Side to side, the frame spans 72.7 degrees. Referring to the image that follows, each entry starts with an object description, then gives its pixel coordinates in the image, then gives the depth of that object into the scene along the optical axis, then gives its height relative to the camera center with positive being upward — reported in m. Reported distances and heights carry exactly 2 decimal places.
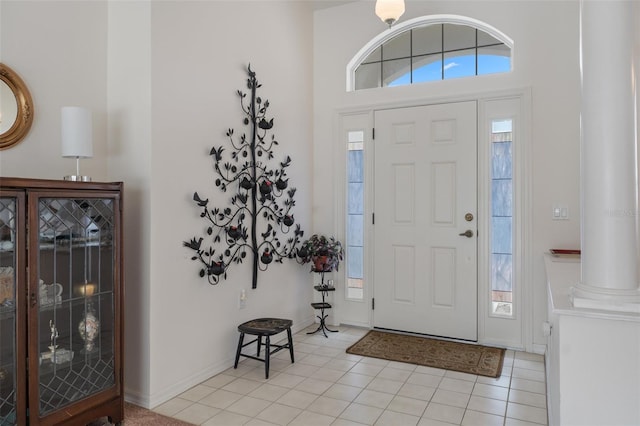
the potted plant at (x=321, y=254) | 4.01 -0.39
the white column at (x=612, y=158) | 1.66 +0.21
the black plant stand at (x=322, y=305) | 4.08 -0.88
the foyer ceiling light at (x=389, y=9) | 2.74 +1.29
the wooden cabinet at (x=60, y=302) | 1.95 -0.44
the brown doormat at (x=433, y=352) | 3.26 -1.15
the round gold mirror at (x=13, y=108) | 2.24 +0.56
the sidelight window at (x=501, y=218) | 3.66 -0.06
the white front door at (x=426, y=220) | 3.80 -0.08
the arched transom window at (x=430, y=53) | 3.81 +1.46
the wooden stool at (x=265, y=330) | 3.05 -0.84
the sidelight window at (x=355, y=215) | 4.29 -0.03
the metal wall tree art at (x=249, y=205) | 3.09 +0.06
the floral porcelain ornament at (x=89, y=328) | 2.28 -0.61
